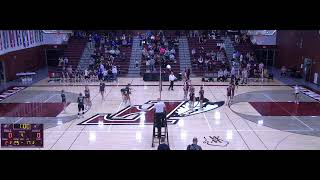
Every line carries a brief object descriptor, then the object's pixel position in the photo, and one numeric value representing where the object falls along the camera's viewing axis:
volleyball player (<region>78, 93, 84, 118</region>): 15.04
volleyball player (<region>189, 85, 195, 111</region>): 16.86
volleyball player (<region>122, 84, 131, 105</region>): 17.33
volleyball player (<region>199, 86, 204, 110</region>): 16.80
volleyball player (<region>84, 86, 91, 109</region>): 16.77
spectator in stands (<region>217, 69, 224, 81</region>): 25.25
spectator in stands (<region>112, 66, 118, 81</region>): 24.62
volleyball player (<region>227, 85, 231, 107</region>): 17.51
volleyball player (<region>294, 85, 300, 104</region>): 17.84
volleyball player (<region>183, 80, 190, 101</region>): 18.70
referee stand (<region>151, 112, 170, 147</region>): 11.74
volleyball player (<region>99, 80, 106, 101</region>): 18.24
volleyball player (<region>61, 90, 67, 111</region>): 16.42
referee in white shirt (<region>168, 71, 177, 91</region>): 21.39
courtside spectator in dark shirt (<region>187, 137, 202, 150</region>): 8.22
